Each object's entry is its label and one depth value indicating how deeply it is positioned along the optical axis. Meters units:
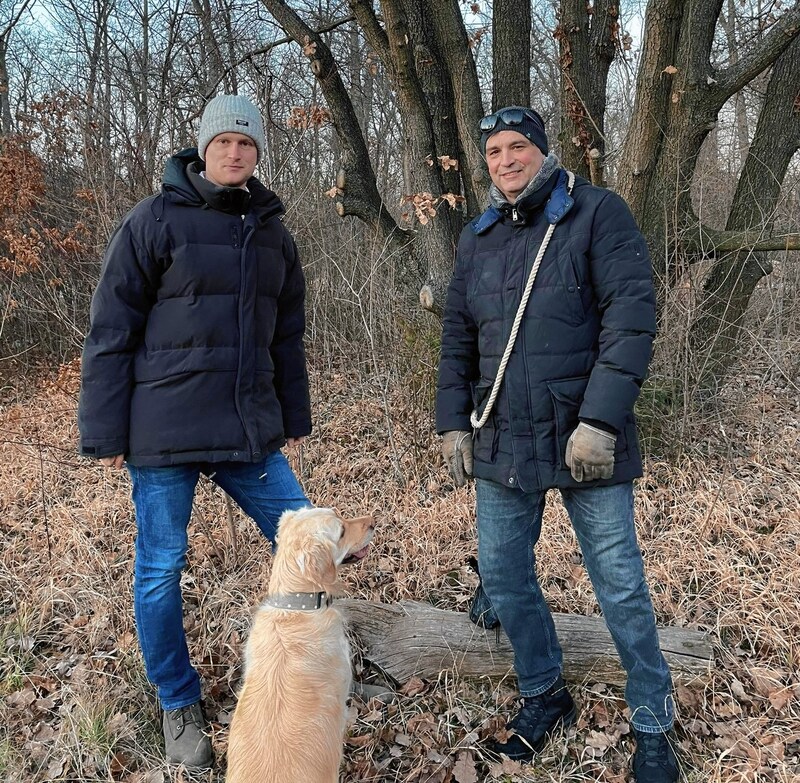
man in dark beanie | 2.15
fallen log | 2.99
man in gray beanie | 2.44
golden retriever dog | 2.07
